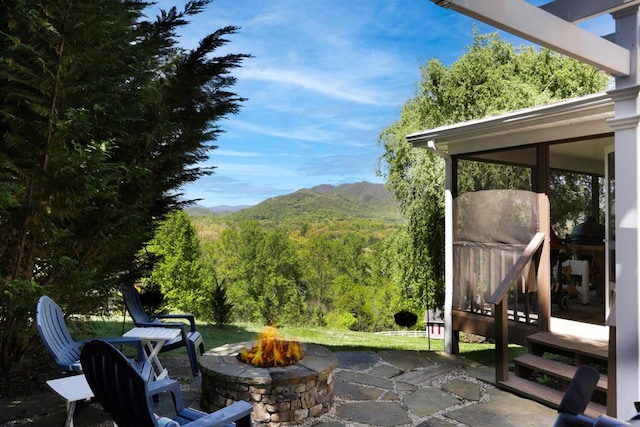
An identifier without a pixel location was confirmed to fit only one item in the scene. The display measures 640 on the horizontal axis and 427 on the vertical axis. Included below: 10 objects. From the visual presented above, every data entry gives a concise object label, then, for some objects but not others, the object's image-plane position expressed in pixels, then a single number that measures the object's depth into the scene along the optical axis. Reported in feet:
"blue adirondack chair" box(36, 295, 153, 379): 10.85
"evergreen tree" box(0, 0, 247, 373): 12.67
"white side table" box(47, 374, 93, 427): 9.25
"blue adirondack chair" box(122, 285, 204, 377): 15.16
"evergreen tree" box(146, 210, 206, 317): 72.13
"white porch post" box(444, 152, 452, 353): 19.93
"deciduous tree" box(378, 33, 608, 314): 40.86
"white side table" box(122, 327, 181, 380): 13.01
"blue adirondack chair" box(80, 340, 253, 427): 7.32
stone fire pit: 11.88
